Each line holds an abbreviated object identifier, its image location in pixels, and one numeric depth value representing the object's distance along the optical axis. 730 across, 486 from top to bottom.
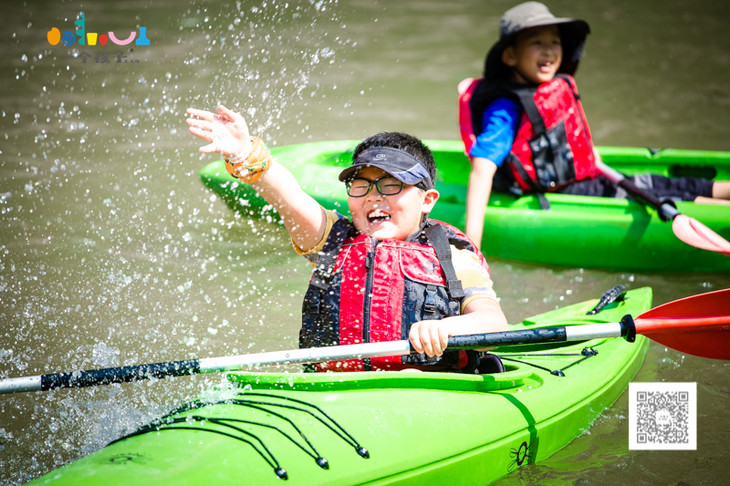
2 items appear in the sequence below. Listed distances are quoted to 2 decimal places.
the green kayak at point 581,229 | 9.87
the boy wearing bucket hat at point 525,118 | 9.49
